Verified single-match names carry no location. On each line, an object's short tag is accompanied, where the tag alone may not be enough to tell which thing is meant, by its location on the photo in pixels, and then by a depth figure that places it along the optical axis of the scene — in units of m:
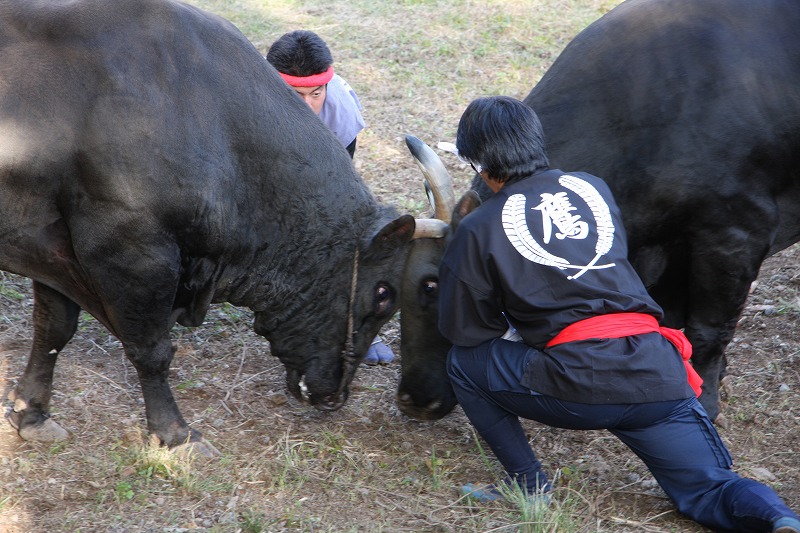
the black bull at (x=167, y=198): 3.84
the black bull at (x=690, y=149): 4.53
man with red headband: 5.25
